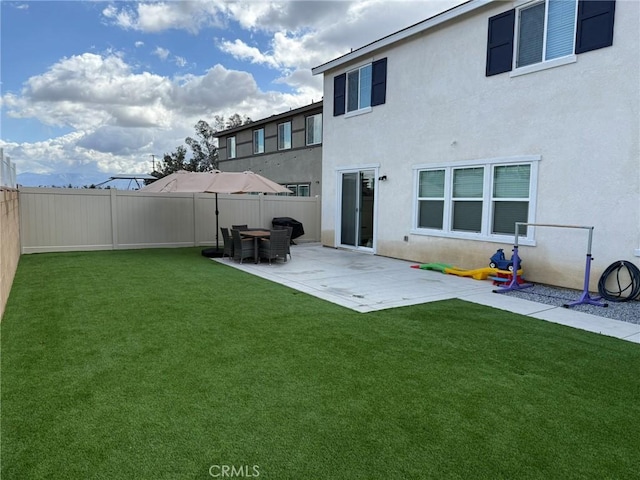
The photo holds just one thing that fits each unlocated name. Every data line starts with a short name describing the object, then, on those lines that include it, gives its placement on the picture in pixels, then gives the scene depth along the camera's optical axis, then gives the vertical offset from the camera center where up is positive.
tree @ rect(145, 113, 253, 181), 37.19 +4.76
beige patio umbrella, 9.34 +0.45
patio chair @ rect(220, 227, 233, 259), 9.89 -0.98
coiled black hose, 6.14 -1.13
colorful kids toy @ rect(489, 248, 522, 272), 7.37 -1.00
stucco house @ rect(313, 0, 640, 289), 6.34 +1.40
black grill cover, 13.53 -0.68
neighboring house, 16.69 +2.56
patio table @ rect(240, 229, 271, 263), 9.49 -0.77
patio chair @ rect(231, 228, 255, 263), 9.39 -1.01
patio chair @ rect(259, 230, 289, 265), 9.21 -0.97
